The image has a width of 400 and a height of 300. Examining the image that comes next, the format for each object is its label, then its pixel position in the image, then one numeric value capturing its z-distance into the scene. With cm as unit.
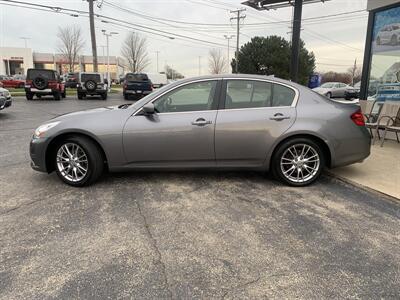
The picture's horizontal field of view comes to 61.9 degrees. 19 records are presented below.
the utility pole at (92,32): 2823
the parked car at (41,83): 2027
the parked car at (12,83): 3944
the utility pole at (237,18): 4668
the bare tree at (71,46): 4984
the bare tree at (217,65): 6419
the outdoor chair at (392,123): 708
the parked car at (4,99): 1142
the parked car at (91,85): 2303
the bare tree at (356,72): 6299
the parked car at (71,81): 3884
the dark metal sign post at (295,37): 1279
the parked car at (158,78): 5121
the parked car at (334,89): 3041
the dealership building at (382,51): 781
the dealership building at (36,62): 7481
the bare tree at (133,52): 5325
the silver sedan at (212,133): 441
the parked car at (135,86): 2381
